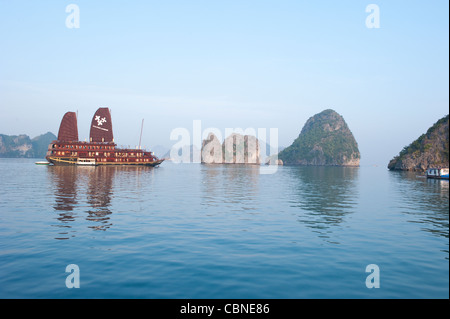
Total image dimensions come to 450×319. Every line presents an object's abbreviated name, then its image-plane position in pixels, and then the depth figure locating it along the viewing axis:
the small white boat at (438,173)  84.19
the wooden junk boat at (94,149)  125.88
